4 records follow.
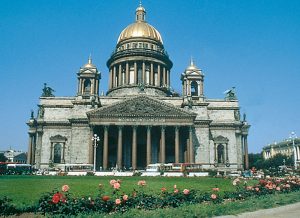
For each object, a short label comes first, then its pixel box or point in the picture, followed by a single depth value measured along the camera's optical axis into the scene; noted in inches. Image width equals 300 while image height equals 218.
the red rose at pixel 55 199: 457.9
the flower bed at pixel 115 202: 470.0
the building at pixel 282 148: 4874.5
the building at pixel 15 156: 6176.2
